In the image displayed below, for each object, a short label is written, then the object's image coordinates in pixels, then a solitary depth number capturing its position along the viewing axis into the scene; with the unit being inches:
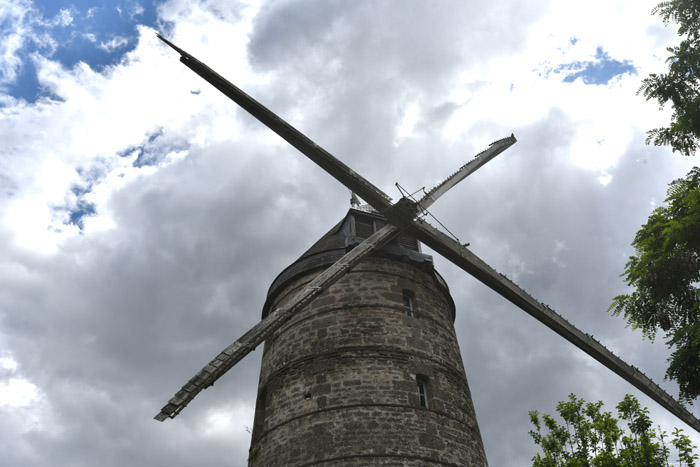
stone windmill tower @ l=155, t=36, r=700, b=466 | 406.6
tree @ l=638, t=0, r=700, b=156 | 304.1
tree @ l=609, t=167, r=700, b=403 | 287.9
